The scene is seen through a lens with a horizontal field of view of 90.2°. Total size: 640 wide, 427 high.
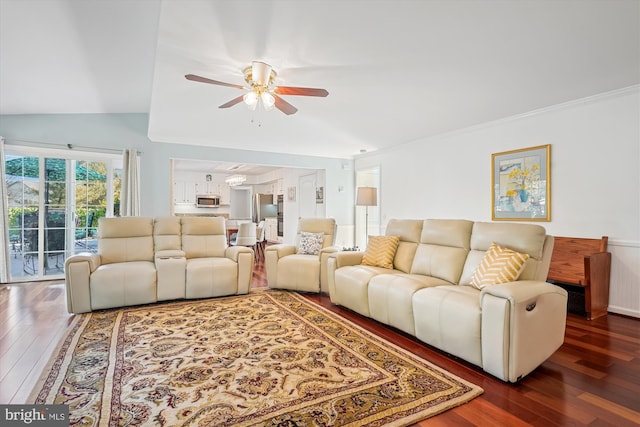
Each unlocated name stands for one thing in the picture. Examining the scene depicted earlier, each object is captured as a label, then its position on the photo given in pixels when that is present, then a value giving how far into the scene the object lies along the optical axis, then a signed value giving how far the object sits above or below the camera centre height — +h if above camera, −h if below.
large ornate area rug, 1.71 -1.08
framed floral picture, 3.94 +0.37
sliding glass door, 4.84 +0.09
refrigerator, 10.65 +0.13
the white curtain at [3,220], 4.53 -0.13
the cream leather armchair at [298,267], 4.21 -0.74
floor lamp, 5.74 +0.29
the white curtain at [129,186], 5.24 +0.42
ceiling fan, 2.91 +1.14
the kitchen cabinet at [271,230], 10.49 -0.61
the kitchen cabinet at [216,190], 9.96 +0.70
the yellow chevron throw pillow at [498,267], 2.40 -0.42
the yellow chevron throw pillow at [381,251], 3.53 -0.44
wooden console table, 3.26 -0.61
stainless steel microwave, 9.77 +0.33
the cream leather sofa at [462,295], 2.01 -0.64
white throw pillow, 4.54 -0.45
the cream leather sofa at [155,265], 3.44 -0.64
